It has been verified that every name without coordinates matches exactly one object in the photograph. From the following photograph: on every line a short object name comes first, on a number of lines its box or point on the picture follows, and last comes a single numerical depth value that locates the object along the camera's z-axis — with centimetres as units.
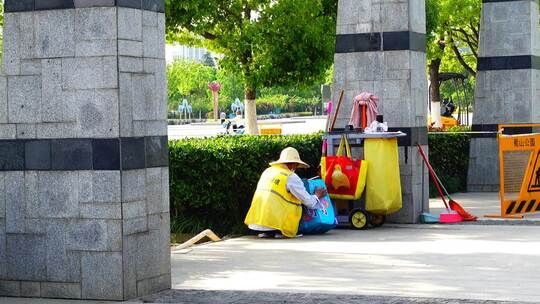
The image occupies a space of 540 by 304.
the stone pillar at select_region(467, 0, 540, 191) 2220
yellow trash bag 1588
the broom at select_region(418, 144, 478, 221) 1684
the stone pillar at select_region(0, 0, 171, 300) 969
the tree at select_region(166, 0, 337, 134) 2944
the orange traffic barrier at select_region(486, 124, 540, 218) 1738
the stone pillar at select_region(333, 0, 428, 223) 1673
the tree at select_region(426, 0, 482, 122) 3823
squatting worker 1440
